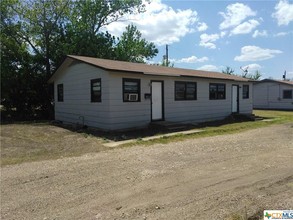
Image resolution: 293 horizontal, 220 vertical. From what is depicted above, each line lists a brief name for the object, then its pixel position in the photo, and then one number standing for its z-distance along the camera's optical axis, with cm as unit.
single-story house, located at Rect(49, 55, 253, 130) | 933
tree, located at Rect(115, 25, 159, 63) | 1881
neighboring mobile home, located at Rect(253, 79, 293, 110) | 2190
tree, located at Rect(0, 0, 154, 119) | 1536
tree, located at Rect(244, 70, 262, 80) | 4522
